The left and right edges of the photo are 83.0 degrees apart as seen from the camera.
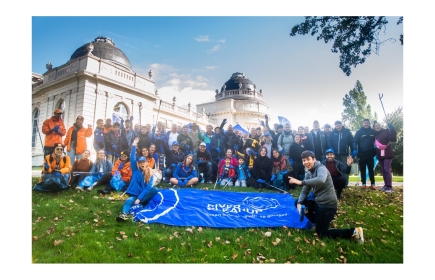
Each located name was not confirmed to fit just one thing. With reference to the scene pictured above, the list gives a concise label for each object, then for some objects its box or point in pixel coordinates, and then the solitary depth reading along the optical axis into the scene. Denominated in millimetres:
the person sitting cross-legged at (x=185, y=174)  5371
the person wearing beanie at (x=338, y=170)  4672
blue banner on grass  4066
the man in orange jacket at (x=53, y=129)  5116
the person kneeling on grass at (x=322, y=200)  3555
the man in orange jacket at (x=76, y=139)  5266
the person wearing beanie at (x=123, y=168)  5273
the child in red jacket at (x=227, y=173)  5715
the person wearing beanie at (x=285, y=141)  5859
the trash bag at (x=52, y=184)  4736
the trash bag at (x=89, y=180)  5193
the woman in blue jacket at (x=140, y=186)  4383
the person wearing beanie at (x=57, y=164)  4895
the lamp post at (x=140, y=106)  6121
